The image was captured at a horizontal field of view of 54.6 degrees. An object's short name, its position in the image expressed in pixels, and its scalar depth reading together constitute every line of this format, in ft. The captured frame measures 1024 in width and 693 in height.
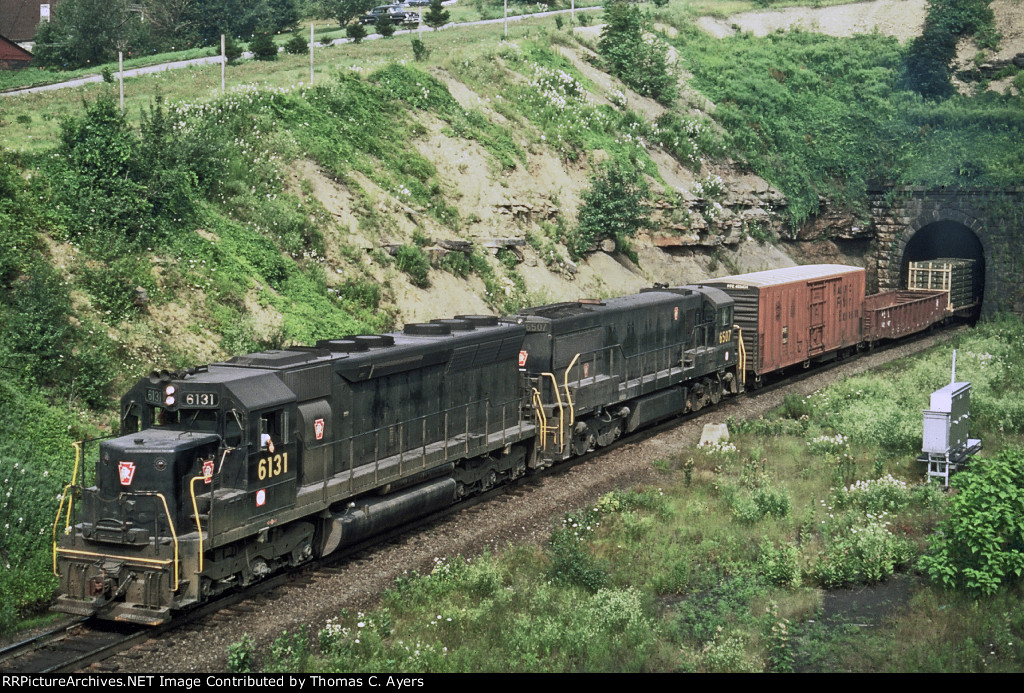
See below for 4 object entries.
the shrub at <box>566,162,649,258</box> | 126.62
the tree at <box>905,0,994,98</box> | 194.49
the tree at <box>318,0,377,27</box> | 202.80
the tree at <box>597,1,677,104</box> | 164.76
